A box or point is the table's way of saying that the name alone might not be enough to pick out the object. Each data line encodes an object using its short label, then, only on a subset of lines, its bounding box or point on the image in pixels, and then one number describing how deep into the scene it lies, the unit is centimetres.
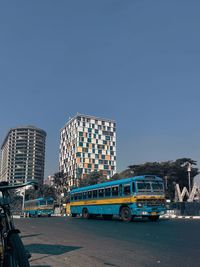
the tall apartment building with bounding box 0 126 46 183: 11144
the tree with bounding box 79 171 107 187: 6612
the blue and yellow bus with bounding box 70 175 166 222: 1481
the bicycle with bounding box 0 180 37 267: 284
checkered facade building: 10118
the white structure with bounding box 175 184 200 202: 3057
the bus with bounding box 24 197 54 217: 3134
